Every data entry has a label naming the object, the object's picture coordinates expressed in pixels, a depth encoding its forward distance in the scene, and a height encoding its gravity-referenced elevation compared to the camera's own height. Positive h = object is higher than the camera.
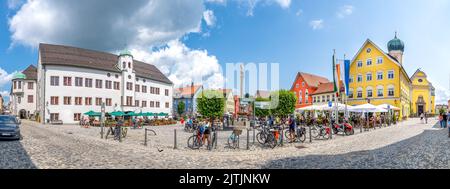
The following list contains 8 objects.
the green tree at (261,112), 62.55 -1.93
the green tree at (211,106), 31.77 -0.33
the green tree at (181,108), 93.44 -1.71
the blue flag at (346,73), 23.53 +2.56
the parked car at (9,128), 16.14 -1.50
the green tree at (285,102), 52.00 +0.26
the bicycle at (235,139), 14.81 -1.90
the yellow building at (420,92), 66.25 +2.80
